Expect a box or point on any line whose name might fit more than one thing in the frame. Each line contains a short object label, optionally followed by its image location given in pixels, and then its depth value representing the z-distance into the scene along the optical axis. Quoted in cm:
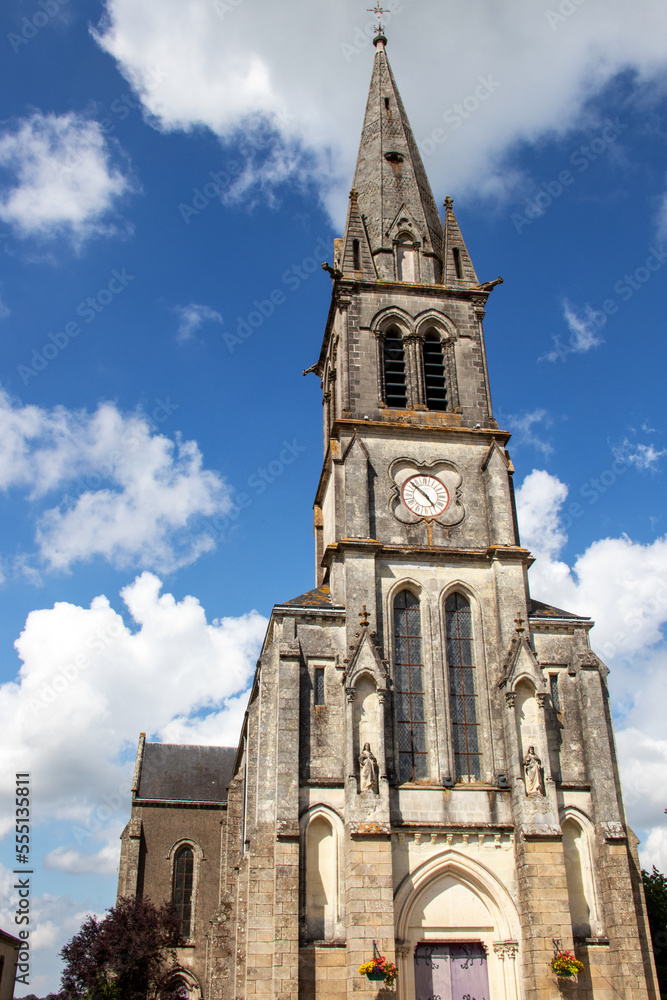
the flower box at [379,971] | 1695
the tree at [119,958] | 2616
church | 1834
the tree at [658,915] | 2731
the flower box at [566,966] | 1753
